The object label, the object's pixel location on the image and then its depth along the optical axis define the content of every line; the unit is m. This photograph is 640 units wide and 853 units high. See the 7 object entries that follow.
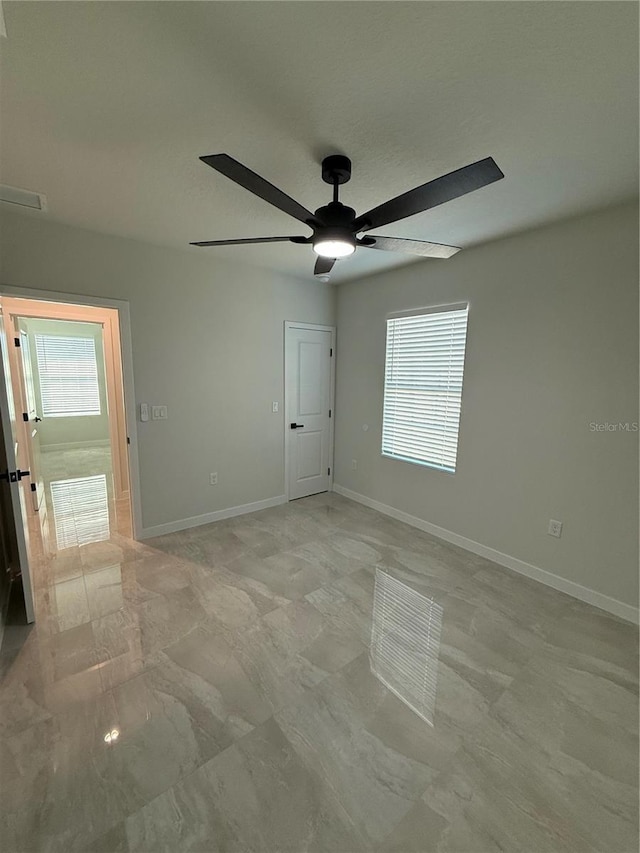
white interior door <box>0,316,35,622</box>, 2.04
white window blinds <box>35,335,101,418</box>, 6.44
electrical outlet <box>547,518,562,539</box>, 2.67
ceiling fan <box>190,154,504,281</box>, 1.24
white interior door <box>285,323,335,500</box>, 4.18
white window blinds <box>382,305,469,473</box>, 3.28
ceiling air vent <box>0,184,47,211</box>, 2.13
